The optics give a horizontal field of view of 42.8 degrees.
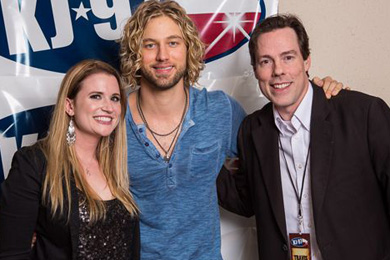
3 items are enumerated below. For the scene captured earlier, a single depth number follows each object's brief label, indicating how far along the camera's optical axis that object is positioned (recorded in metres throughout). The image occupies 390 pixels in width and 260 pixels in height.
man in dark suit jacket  1.60
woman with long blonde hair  1.43
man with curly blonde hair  1.71
